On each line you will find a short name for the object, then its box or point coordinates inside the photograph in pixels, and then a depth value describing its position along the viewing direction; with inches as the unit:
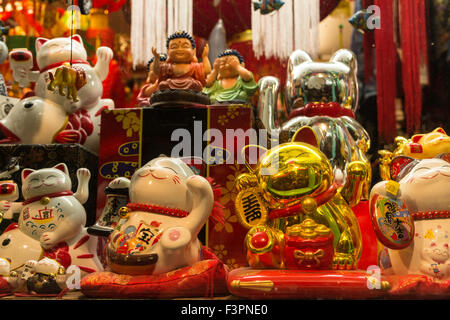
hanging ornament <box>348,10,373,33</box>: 82.4
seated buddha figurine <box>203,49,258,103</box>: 70.7
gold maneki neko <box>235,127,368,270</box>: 43.1
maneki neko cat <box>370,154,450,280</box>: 42.6
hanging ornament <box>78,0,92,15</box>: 65.5
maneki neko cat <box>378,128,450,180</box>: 52.5
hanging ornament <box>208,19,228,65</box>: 90.3
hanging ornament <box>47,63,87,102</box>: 57.6
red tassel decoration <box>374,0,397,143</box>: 80.1
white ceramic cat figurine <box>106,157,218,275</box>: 43.0
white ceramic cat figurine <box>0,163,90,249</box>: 52.3
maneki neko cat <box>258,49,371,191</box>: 60.9
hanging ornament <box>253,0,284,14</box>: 77.2
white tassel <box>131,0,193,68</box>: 79.0
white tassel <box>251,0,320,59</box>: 78.2
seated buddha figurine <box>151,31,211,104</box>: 64.8
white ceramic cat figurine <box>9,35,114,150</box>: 68.6
